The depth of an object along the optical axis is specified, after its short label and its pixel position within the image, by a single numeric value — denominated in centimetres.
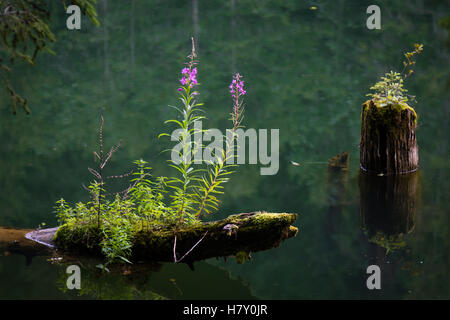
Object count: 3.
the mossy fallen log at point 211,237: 594
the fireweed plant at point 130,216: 609
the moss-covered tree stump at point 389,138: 975
